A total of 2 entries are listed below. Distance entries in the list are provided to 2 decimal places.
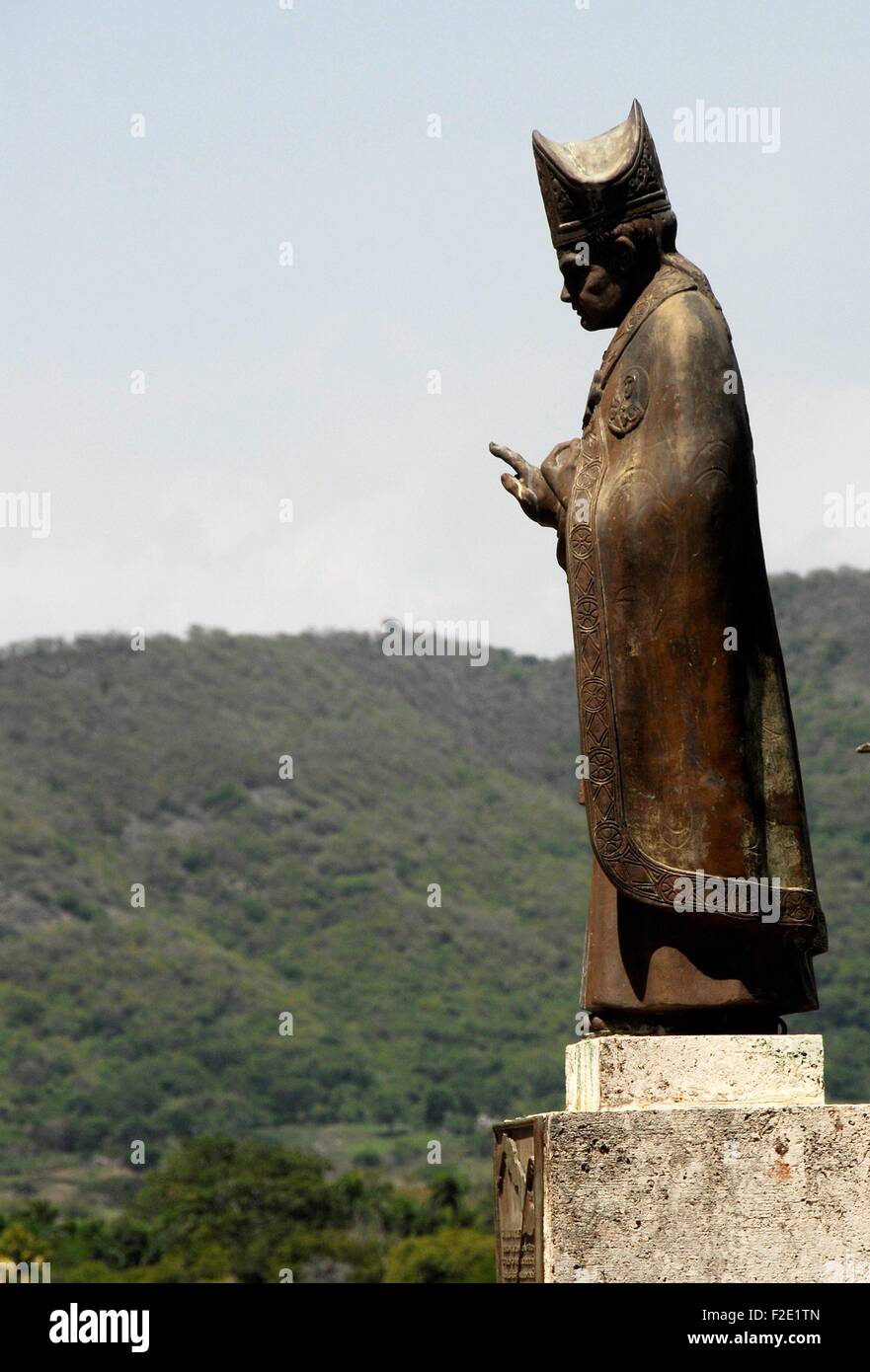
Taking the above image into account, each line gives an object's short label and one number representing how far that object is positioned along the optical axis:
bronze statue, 14.60
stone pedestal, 13.56
